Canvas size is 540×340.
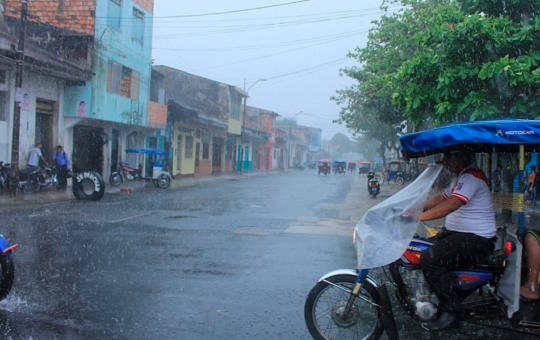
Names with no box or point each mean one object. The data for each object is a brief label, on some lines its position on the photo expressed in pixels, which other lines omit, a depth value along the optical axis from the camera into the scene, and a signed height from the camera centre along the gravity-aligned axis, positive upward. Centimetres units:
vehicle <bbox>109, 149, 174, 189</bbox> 2123 -77
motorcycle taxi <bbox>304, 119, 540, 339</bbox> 377 -86
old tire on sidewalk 1463 -101
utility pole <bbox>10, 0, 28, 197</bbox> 1404 +127
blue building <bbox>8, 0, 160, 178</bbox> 2000 +371
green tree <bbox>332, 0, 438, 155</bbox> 1532 +431
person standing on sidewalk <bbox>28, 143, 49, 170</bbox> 1702 -22
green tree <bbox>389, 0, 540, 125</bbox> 849 +198
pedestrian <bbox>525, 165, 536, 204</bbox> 1608 -40
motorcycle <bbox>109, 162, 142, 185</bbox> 2139 -91
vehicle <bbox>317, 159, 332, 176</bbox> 4848 -15
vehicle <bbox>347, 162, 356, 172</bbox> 6894 +13
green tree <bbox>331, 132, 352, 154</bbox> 14712 +734
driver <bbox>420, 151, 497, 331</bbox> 386 -55
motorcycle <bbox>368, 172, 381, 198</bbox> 1983 -84
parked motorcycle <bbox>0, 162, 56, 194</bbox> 1542 -93
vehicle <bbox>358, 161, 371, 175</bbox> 5134 -26
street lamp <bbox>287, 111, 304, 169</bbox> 7229 +91
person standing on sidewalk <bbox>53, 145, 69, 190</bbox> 1770 -55
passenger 384 -75
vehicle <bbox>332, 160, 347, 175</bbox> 5552 -8
